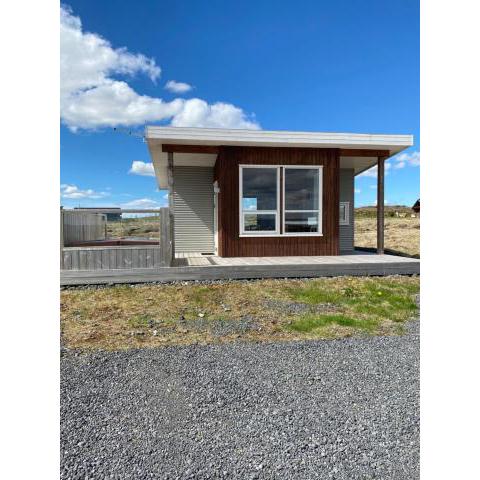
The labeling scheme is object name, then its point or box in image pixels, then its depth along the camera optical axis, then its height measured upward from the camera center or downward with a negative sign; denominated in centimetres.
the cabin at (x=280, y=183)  724 +123
